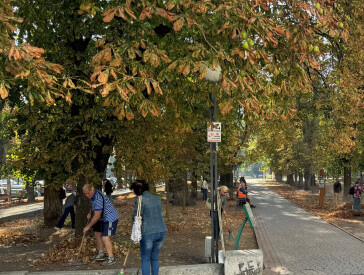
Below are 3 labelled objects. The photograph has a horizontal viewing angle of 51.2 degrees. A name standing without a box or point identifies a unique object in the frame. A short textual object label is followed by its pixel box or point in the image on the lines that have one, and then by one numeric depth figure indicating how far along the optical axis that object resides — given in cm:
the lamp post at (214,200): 721
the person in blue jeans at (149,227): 559
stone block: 611
